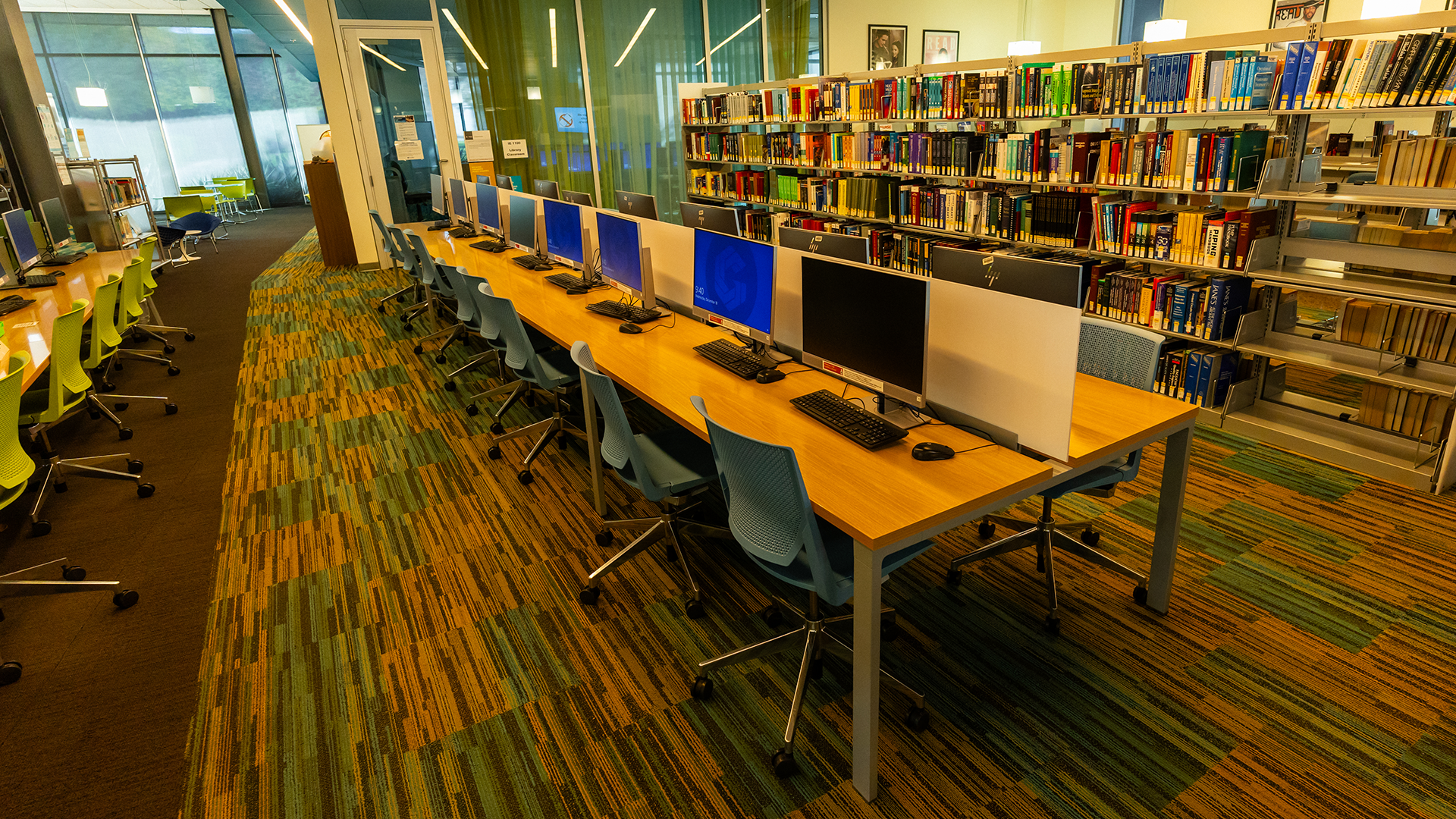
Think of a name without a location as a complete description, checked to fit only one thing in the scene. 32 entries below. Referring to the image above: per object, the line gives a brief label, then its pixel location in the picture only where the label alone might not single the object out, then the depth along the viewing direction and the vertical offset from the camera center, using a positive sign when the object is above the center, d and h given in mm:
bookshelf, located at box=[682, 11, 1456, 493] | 3137 -497
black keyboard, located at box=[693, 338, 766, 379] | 2855 -776
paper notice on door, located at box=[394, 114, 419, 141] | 8539 +391
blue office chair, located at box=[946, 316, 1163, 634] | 2473 -1047
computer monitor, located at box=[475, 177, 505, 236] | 6375 -391
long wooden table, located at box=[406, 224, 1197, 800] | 1802 -833
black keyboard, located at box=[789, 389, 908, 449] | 2195 -803
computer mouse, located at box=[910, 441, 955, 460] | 2066 -810
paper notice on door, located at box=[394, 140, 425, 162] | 8586 +159
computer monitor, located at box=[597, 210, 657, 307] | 3834 -520
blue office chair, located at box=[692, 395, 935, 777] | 1845 -953
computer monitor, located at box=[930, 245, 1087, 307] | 2051 -391
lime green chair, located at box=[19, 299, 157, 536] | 3379 -965
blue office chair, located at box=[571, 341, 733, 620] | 2480 -1060
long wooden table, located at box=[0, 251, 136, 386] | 3656 -694
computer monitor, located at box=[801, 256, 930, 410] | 2143 -532
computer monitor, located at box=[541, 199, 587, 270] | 4688 -468
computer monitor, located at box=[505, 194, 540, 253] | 5379 -442
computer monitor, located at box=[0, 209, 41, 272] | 5312 -372
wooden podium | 8805 -520
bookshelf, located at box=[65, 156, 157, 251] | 7543 -230
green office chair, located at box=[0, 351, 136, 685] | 2654 -1006
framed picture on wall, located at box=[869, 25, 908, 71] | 9039 +1064
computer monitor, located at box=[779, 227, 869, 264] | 2822 -378
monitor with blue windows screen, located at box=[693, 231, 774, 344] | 2895 -519
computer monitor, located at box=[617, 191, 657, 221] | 4656 -310
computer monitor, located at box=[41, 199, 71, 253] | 6783 -364
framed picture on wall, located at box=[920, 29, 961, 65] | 9188 +1054
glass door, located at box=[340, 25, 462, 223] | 8141 +551
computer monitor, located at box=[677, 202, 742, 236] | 3866 -347
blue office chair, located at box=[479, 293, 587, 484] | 3412 -959
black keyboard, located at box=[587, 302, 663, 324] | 3674 -742
